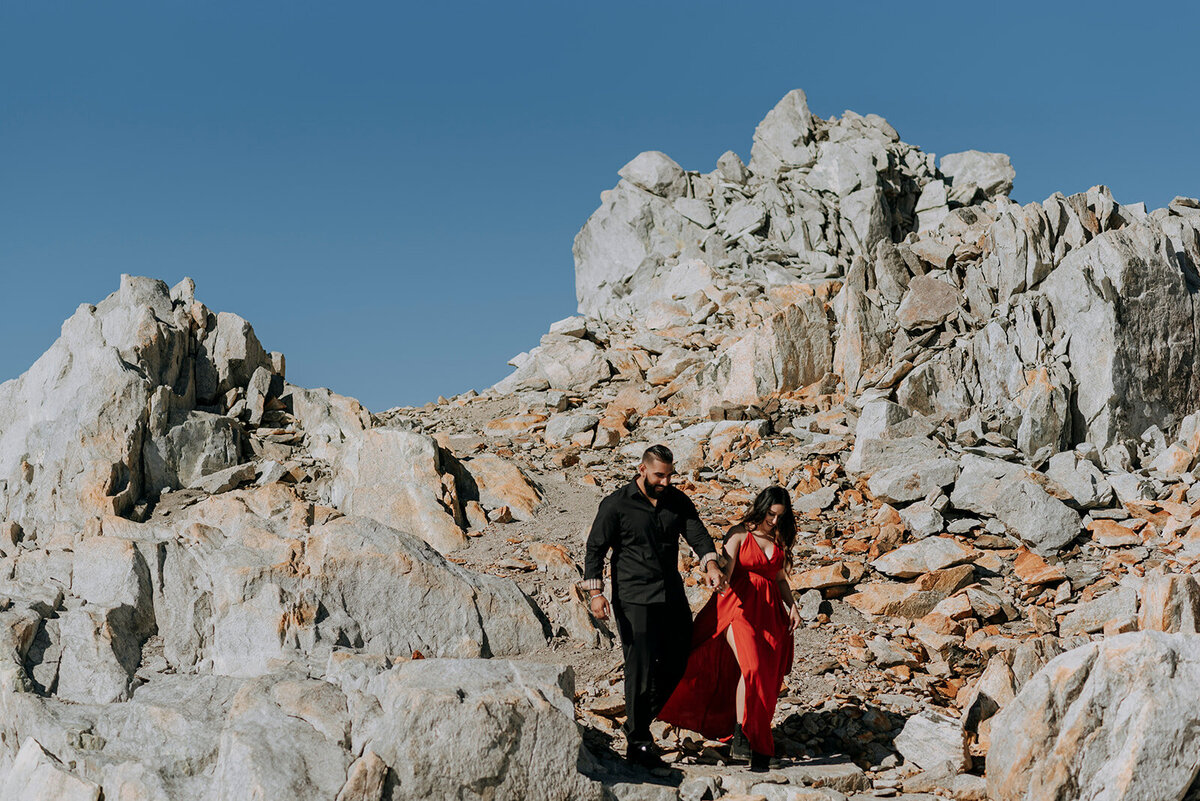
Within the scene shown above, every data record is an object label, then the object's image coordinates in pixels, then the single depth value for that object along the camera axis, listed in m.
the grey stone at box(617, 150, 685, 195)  36.03
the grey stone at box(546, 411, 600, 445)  19.86
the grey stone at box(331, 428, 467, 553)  14.29
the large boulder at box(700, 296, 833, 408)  20.97
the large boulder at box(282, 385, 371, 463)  18.00
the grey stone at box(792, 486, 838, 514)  15.03
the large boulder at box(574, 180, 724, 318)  33.66
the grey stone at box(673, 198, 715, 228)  34.16
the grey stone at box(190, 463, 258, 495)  15.77
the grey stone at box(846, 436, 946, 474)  15.90
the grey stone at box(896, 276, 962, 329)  20.33
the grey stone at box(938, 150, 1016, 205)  33.22
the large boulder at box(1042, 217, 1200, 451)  17.28
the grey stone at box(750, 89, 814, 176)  35.19
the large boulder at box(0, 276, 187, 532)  15.08
